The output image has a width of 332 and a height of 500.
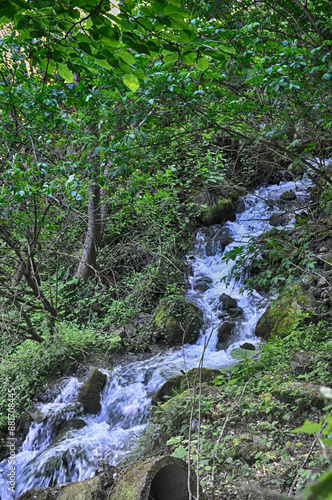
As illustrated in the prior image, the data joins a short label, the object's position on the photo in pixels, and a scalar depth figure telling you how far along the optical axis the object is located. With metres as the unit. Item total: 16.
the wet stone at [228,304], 8.41
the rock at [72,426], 5.54
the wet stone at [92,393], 5.98
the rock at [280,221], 10.62
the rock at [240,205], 12.48
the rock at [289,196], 11.40
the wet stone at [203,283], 9.58
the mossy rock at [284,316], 6.52
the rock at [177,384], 5.30
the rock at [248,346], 6.41
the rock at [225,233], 10.93
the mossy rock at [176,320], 7.93
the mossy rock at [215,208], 12.05
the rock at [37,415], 5.79
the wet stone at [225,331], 7.57
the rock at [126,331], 7.96
